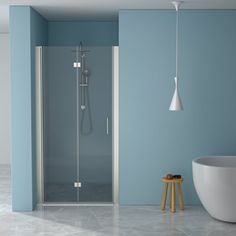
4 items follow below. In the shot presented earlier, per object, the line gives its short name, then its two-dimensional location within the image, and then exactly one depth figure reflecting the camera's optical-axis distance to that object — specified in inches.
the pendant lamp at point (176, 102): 202.7
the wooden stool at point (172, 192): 210.5
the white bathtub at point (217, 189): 182.9
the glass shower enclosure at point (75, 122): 219.9
